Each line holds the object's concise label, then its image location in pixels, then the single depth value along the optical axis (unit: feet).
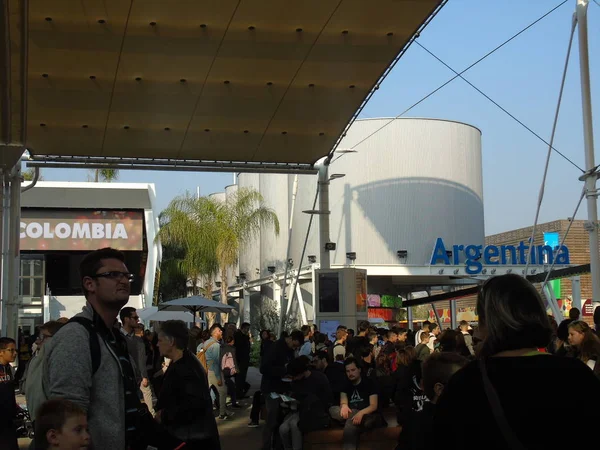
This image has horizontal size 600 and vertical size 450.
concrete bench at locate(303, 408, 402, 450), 33.99
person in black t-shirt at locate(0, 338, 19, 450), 22.94
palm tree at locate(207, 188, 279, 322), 155.94
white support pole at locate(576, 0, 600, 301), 49.55
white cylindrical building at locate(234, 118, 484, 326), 134.92
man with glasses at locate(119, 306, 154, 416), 38.27
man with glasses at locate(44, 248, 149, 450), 10.99
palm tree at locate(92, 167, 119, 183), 188.96
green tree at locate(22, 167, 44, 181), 172.25
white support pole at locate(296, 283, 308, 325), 128.36
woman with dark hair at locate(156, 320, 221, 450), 18.99
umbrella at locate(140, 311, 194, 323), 77.00
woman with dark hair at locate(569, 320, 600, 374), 24.45
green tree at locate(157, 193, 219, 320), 158.30
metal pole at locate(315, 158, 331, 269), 75.64
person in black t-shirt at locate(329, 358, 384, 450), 32.91
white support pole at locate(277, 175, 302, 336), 76.71
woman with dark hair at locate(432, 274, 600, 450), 8.17
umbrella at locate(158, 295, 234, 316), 68.09
